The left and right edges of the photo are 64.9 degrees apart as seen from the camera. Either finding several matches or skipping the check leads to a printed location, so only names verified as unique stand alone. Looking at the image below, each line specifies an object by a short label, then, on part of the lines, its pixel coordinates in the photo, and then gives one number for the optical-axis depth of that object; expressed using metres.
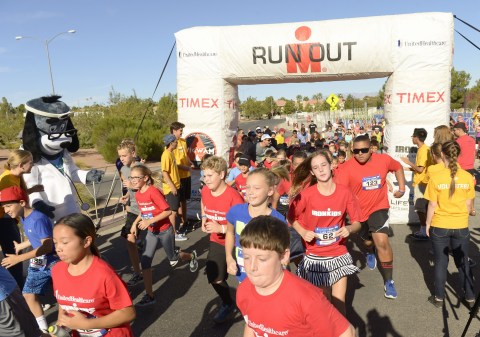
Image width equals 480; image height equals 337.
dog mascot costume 4.75
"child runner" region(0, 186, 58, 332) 3.42
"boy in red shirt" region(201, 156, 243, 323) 3.79
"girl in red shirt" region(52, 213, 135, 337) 2.09
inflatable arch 6.83
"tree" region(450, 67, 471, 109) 48.22
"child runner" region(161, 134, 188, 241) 6.83
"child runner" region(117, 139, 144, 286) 5.07
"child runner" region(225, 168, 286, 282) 2.98
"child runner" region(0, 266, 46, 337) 2.15
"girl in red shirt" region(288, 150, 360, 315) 3.36
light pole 22.93
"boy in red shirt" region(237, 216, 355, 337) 1.75
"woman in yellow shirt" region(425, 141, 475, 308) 4.01
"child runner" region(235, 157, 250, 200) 5.79
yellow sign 22.50
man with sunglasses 4.62
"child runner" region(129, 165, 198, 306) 4.39
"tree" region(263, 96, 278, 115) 86.38
